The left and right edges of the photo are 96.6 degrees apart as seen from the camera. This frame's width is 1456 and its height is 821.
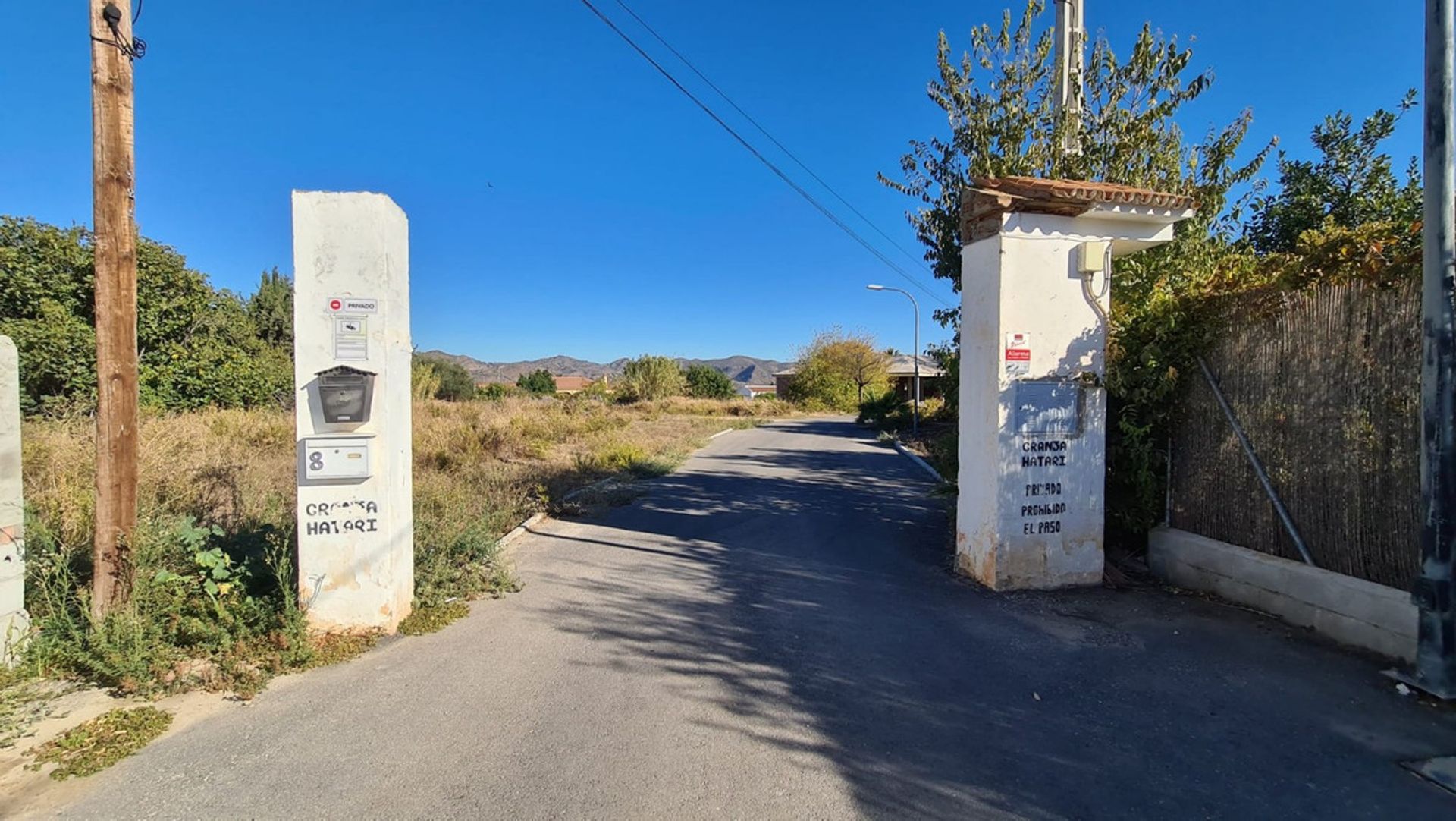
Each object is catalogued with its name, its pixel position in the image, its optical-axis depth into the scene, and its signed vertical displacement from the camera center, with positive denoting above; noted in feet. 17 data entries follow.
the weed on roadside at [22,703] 10.57 -5.34
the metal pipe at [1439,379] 11.76 +0.28
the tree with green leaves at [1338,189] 29.43 +9.79
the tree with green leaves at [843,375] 171.22 +6.07
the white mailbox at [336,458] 14.32 -1.30
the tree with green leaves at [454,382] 169.17 +5.03
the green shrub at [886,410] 98.28 -2.16
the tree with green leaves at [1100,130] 24.48 +10.33
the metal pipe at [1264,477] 15.43 -2.05
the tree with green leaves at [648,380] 173.99 +5.00
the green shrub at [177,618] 12.47 -4.61
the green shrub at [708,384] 209.36 +4.81
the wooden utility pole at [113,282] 14.06 +2.62
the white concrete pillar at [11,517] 12.75 -2.30
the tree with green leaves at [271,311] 81.41 +11.23
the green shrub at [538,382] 231.30 +6.11
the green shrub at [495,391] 155.22 +2.21
